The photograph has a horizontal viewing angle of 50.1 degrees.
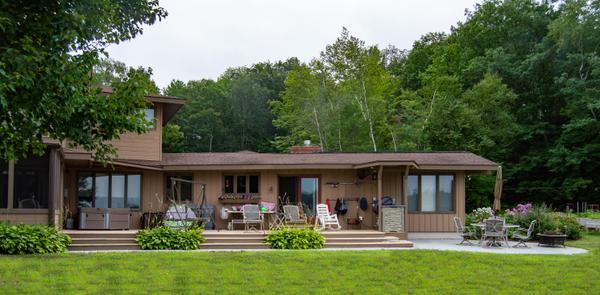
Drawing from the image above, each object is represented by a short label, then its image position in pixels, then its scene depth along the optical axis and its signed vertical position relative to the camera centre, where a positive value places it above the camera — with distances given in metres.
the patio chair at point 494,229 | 15.95 -1.05
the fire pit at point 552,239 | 16.06 -1.31
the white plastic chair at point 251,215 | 17.22 -0.82
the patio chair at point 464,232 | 16.92 -1.26
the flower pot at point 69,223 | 17.67 -1.11
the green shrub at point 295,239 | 15.12 -1.28
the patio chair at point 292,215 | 17.62 -0.83
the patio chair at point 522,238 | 16.12 -1.27
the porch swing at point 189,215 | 15.90 -0.87
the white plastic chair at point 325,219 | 17.75 -0.94
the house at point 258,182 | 18.75 +0.08
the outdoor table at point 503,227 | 16.11 -1.03
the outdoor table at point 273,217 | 17.53 -0.95
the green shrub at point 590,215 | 26.09 -1.12
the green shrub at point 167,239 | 14.80 -1.28
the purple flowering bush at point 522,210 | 19.36 -0.69
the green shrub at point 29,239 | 13.38 -1.21
